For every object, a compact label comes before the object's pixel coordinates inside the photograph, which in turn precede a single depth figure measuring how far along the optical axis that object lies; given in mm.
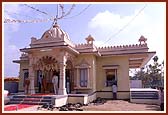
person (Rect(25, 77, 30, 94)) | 13046
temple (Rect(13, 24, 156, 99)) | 13078
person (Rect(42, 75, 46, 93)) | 14755
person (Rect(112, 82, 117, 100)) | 14250
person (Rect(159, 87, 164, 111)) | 10614
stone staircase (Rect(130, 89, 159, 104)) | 13942
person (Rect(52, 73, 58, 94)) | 13431
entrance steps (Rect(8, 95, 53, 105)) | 11134
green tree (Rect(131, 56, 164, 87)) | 35538
